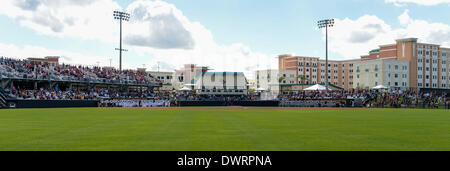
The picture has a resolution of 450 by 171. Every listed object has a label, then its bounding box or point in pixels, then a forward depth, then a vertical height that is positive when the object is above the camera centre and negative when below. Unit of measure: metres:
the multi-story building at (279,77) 138.12 +3.78
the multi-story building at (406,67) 107.81 +6.12
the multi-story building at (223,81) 73.56 +1.18
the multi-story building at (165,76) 153.73 +4.57
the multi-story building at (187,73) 175.62 +6.61
